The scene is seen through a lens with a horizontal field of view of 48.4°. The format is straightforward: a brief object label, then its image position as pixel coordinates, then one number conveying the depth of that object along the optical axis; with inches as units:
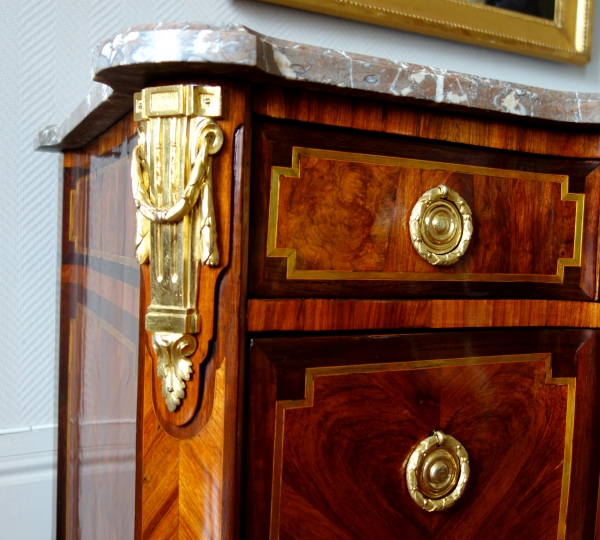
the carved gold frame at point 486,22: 36.7
